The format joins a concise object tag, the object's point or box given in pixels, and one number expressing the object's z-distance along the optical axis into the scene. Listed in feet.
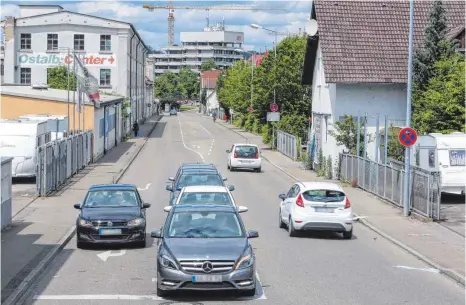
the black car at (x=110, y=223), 60.29
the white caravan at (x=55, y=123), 125.49
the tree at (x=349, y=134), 119.55
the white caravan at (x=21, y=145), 111.14
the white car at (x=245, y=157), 142.20
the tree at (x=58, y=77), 228.20
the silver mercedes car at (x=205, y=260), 41.60
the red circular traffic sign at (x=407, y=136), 79.20
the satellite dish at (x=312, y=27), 132.67
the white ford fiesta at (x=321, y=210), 67.51
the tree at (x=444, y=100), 109.70
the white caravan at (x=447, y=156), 95.30
